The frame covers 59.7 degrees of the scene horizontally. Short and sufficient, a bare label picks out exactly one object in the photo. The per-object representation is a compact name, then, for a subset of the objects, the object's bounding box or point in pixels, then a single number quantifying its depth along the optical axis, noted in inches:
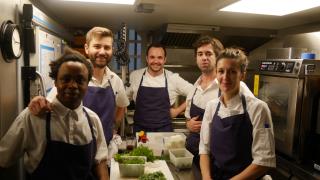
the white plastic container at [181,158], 66.6
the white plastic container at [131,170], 60.3
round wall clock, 53.8
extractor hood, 119.3
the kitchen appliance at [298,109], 80.6
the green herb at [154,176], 57.0
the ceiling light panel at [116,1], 79.3
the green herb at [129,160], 61.4
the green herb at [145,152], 67.5
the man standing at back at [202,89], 78.7
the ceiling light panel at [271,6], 74.4
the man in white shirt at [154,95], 102.8
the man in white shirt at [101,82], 73.5
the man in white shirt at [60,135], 47.0
